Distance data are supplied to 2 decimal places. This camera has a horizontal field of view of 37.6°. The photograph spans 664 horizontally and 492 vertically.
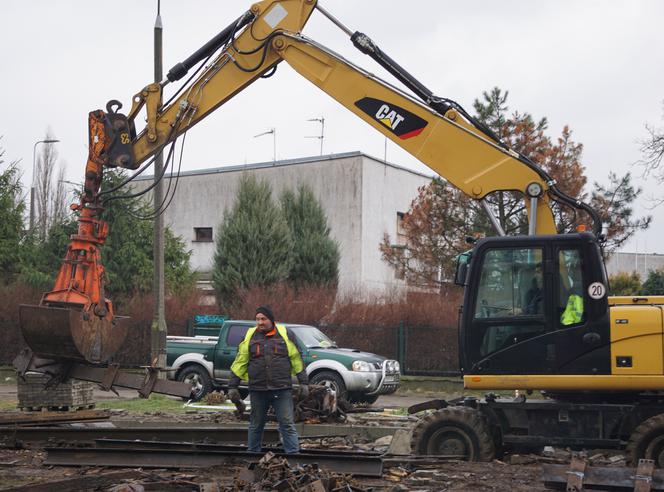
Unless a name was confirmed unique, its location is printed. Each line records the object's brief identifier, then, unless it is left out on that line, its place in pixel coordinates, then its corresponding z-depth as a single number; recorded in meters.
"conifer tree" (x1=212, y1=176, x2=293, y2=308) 34.19
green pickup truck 19.77
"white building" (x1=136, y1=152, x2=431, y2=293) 41.75
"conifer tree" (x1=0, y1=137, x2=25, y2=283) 35.69
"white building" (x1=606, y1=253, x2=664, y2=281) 68.31
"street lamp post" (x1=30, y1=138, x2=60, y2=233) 43.70
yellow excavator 10.95
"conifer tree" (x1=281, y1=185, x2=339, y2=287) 36.09
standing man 11.12
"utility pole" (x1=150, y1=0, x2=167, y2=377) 22.30
